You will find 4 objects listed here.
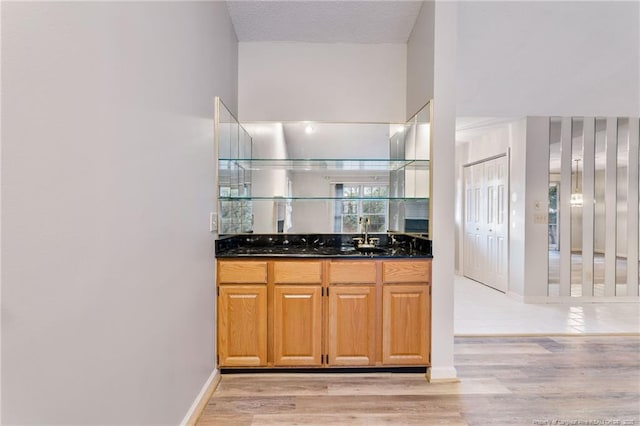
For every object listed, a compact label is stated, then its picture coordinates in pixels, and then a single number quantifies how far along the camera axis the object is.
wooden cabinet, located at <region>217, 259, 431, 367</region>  2.44
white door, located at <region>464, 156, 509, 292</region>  5.04
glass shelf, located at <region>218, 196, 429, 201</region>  2.84
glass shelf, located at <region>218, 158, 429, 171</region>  3.04
